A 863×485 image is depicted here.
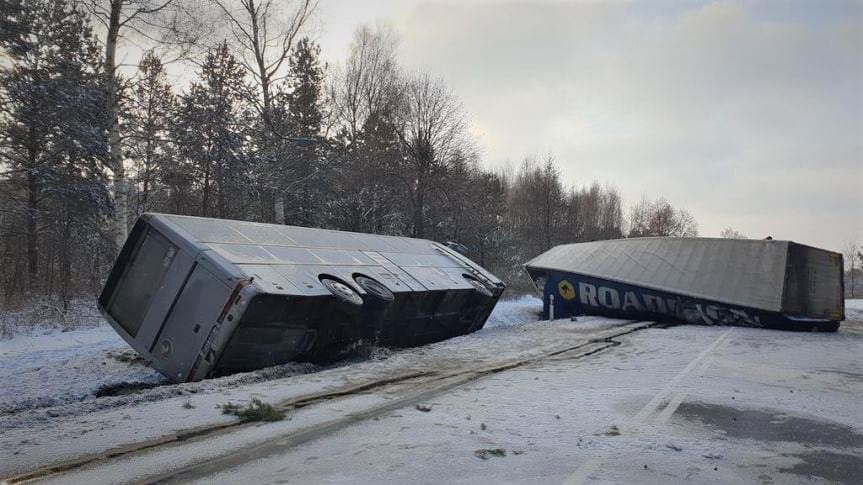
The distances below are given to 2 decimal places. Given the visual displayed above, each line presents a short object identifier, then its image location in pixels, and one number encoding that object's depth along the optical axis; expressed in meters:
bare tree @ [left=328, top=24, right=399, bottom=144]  33.03
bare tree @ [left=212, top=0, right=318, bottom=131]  22.81
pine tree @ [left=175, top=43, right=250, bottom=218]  20.20
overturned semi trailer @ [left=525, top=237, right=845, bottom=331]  17.38
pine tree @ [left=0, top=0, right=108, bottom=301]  14.16
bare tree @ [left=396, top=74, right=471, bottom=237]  28.56
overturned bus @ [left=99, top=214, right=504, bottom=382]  7.71
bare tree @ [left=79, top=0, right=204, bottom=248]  14.79
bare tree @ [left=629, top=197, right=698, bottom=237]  72.31
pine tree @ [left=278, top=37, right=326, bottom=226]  23.12
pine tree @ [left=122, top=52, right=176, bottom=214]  17.11
